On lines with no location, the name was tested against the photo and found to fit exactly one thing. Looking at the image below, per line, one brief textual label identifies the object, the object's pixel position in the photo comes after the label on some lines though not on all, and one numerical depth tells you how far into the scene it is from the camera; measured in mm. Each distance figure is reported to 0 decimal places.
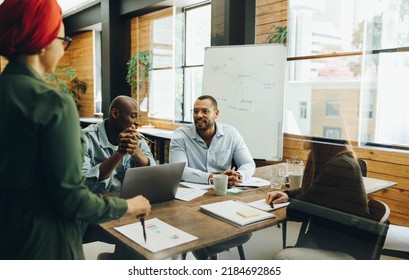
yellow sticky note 1274
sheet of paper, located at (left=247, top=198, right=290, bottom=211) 1417
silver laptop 1286
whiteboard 3006
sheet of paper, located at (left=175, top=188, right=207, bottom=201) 1518
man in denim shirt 1637
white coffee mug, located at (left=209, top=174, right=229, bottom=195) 1564
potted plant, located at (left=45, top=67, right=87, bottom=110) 6723
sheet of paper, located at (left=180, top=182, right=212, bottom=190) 1689
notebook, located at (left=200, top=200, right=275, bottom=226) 1239
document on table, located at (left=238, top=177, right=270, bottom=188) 1772
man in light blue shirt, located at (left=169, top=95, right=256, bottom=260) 2223
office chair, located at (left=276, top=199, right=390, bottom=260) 1422
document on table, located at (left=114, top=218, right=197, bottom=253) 1025
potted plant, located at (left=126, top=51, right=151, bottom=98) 5395
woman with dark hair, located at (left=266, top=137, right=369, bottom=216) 1455
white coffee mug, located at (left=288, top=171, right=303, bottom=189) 1722
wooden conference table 1021
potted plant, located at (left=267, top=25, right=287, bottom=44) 3312
